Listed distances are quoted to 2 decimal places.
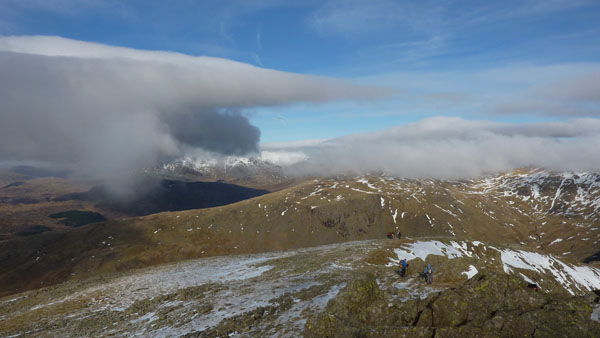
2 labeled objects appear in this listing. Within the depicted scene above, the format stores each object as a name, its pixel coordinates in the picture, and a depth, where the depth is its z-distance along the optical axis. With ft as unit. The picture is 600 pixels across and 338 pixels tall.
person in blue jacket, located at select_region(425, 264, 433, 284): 83.56
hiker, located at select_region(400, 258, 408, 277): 101.49
